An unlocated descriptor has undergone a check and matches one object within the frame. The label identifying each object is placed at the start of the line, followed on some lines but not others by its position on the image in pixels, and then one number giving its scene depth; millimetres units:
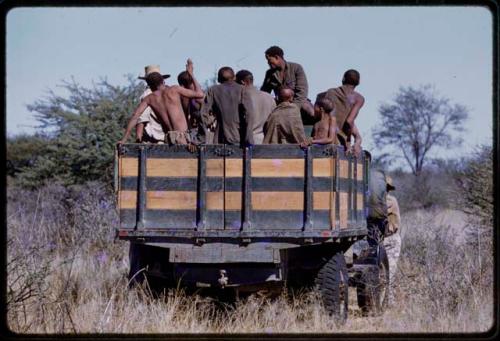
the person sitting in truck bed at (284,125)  17937
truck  16406
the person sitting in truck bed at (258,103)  18406
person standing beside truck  23625
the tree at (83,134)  38937
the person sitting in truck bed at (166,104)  18672
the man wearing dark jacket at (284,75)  20609
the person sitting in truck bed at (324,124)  18000
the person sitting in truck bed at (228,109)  17734
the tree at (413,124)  76375
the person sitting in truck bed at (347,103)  20156
